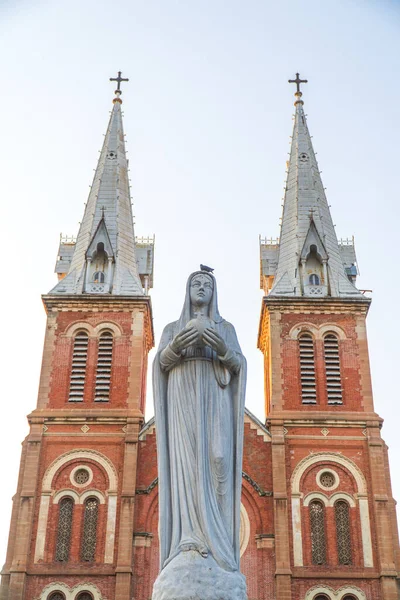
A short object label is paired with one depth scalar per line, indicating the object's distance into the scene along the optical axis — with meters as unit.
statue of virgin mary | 7.28
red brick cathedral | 28.30
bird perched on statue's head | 8.59
